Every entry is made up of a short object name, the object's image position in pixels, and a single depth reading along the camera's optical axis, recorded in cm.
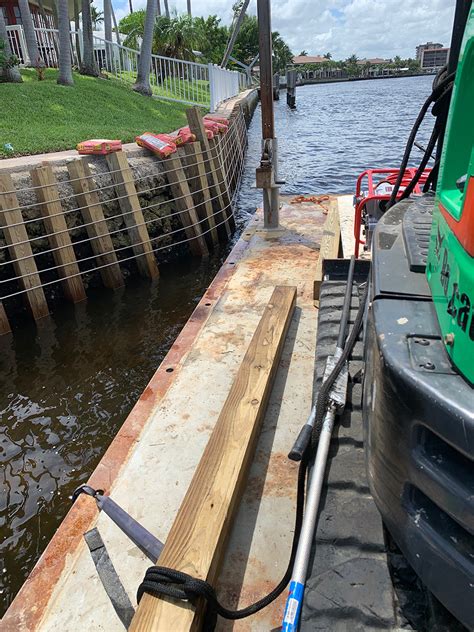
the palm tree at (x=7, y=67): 1392
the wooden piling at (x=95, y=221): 662
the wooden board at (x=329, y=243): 473
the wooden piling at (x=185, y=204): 820
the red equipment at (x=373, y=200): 485
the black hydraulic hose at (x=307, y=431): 217
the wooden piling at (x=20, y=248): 571
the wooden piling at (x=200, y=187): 846
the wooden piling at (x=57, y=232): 611
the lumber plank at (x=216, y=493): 183
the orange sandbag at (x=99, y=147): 716
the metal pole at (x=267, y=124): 613
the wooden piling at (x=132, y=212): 709
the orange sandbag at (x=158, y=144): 811
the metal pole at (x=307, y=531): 168
